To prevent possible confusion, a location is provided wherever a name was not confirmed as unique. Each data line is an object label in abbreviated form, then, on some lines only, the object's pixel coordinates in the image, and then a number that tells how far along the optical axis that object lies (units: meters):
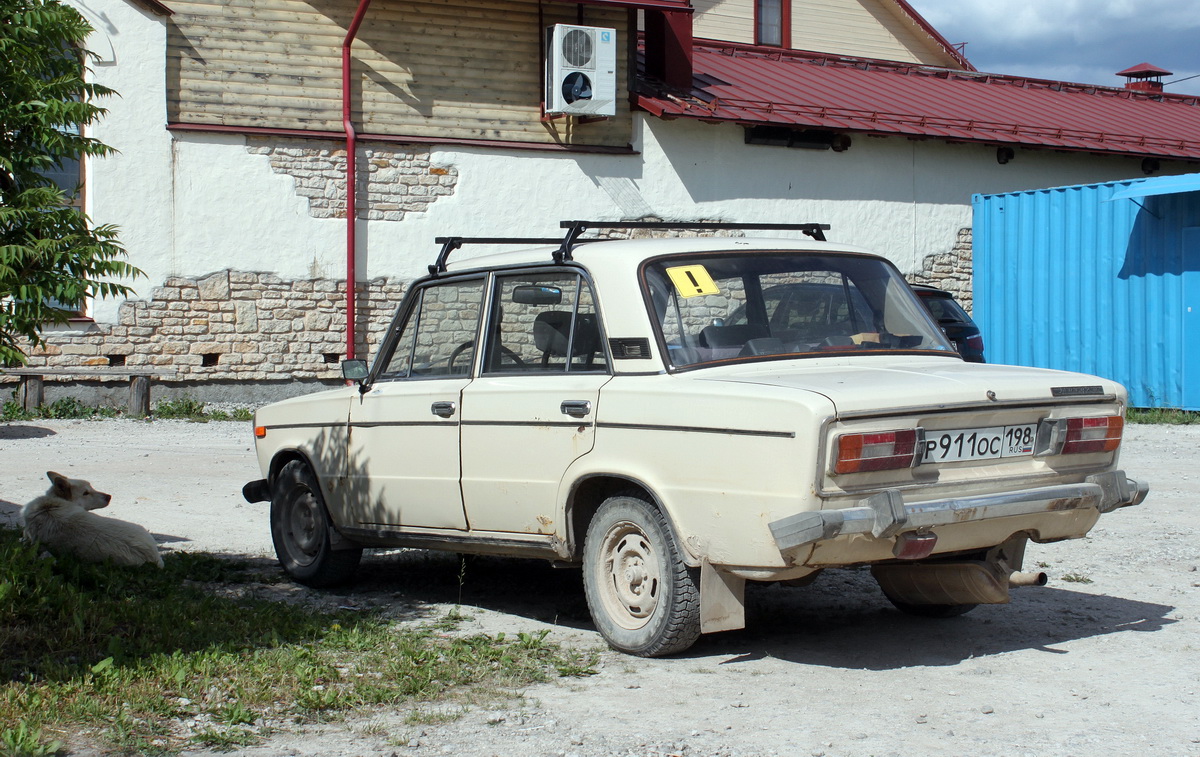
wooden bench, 15.59
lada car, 4.40
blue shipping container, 15.72
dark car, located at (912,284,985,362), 13.98
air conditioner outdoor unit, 17.48
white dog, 6.34
